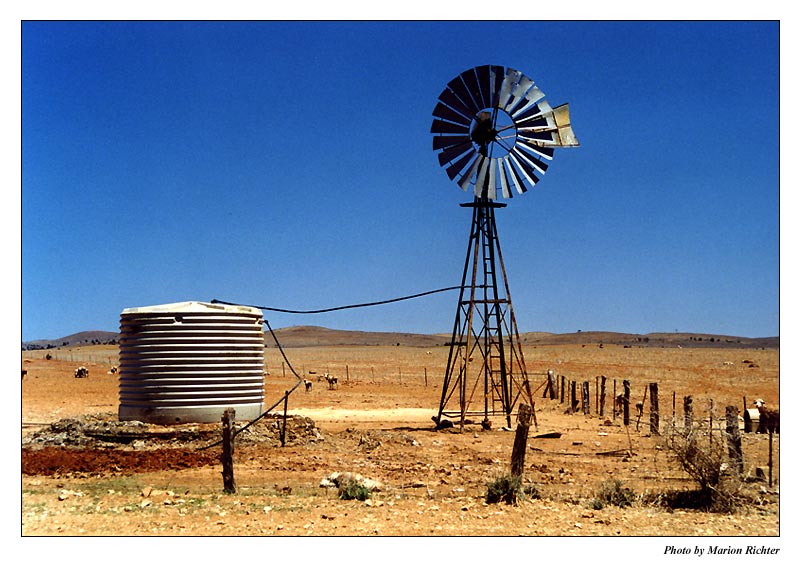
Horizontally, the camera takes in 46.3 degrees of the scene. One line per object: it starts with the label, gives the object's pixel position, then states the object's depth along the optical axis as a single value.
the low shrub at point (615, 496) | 12.70
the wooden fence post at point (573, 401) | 28.86
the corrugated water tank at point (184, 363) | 19.89
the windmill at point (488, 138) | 22.48
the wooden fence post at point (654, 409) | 20.36
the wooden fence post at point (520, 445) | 13.40
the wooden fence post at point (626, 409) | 23.27
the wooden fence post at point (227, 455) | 13.30
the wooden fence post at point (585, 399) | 27.95
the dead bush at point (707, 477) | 12.64
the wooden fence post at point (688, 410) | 14.54
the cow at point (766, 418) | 20.48
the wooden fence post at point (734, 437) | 13.33
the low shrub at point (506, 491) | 12.70
